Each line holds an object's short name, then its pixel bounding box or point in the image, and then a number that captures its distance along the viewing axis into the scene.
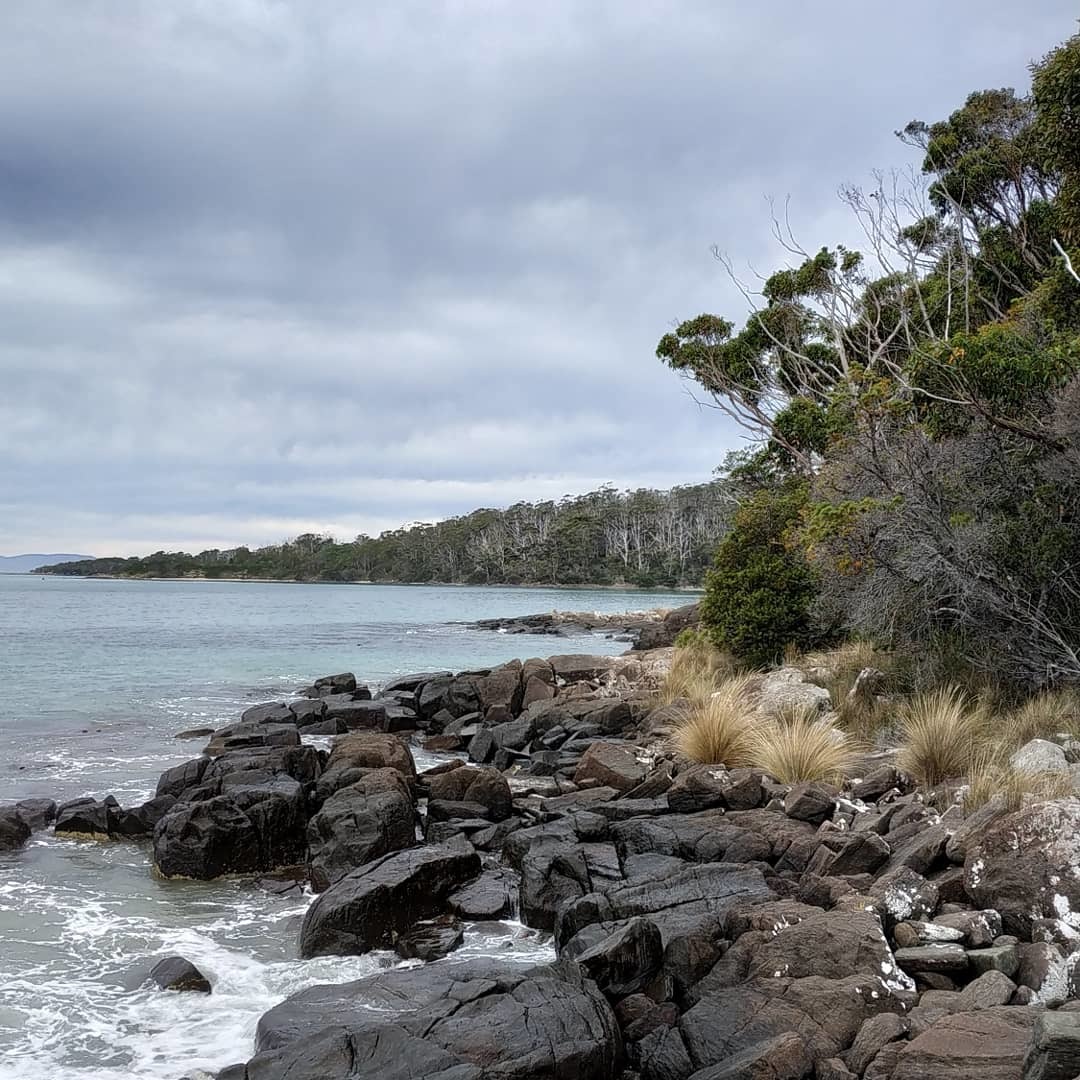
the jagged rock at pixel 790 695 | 12.59
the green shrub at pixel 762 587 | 17.14
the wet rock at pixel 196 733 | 17.33
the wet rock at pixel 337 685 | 22.20
